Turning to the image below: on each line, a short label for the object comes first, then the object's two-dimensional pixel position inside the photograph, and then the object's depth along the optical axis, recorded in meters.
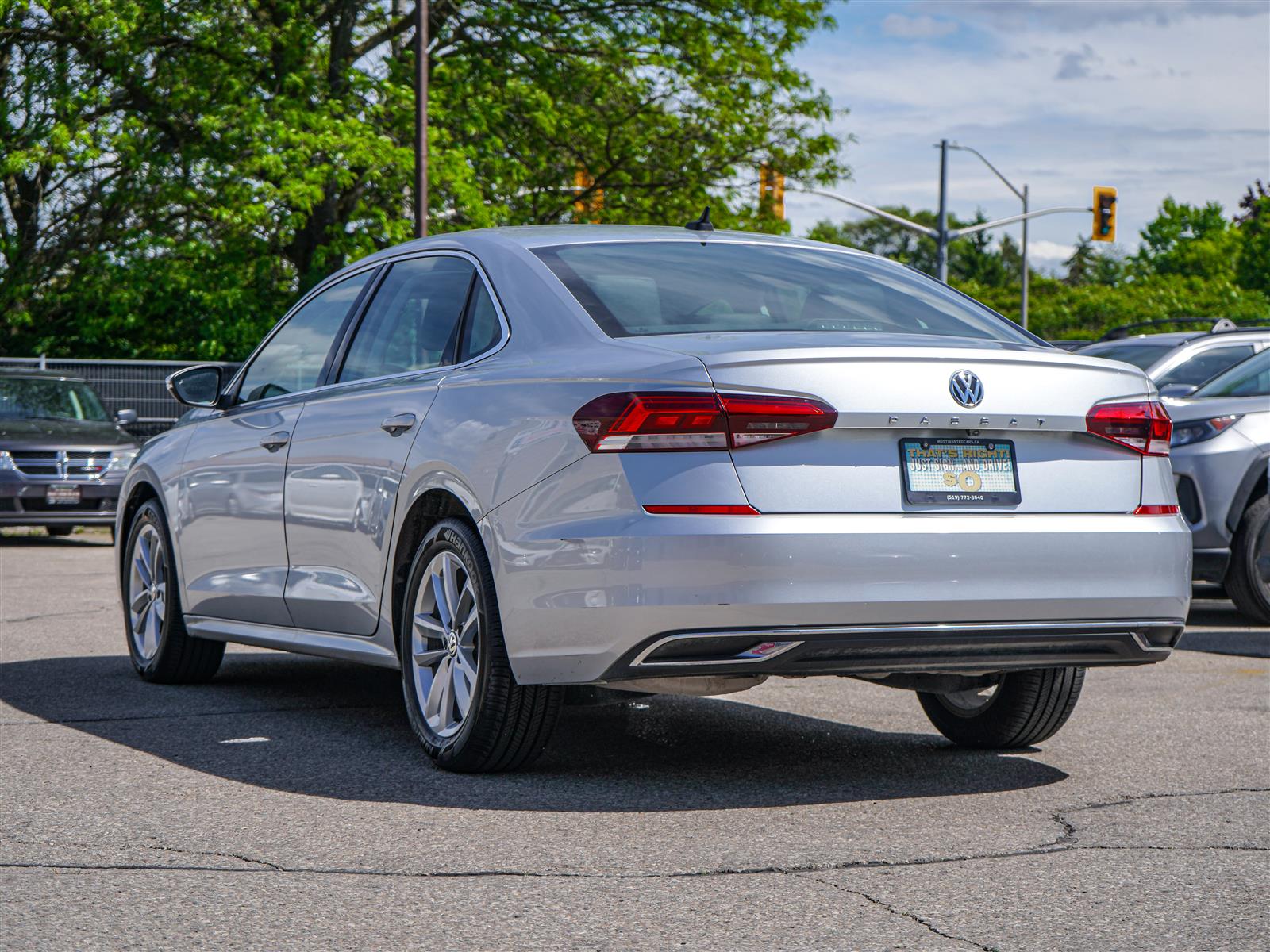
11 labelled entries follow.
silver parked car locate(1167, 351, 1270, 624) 10.27
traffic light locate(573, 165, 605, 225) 30.56
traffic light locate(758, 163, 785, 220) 32.22
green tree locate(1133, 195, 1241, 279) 94.06
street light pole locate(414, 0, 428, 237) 22.97
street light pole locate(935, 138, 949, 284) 42.59
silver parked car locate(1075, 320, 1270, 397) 12.59
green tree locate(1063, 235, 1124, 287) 140.62
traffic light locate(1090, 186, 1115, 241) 36.06
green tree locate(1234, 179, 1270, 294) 74.06
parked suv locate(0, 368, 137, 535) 17.33
